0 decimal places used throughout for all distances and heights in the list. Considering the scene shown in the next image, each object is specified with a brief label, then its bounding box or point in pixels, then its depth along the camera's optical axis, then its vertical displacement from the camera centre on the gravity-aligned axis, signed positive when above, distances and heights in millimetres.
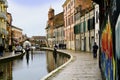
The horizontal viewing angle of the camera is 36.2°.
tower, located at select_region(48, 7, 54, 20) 72244 +12544
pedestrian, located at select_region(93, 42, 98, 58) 19377 -635
